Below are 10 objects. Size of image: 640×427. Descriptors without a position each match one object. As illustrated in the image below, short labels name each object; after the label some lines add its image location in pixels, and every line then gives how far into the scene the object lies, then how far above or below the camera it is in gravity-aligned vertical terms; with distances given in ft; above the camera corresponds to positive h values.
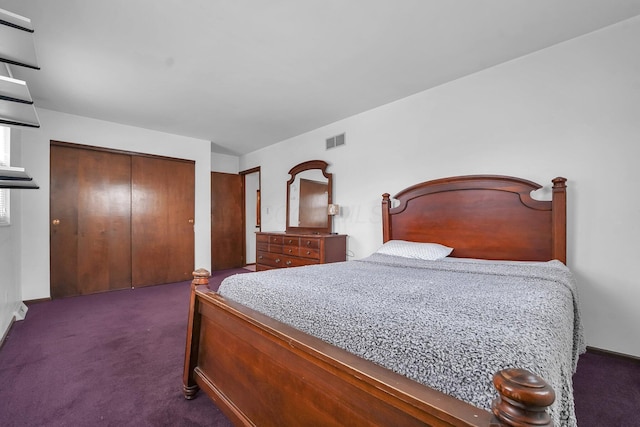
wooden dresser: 11.56 -1.59
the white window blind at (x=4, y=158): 8.94 +1.76
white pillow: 8.47 -1.16
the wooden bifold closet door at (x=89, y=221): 12.23 -0.34
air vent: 13.03 +3.31
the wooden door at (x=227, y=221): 18.67 -0.54
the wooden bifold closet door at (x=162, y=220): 14.15 -0.33
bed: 2.20 -1.36
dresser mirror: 13.55 +0.74
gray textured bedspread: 2.36 -1.24
